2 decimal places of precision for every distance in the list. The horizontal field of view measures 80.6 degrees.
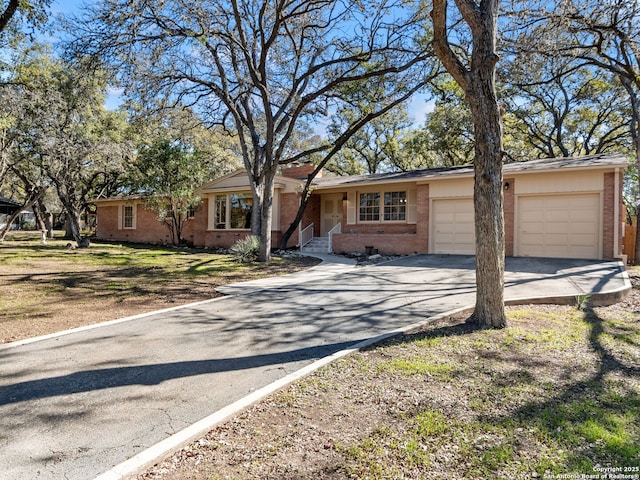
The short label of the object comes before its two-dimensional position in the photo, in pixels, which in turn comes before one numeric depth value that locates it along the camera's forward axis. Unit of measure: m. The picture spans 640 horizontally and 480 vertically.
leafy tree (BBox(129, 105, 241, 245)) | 17.09
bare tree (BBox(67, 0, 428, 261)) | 10.23
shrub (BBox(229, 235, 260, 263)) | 13.40
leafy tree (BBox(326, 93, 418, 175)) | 24.02
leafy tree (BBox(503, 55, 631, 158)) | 18.75
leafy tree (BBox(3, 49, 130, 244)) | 13.31
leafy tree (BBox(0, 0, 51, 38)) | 7.89
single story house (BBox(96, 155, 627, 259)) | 11.96
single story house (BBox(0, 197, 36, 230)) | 18.42
